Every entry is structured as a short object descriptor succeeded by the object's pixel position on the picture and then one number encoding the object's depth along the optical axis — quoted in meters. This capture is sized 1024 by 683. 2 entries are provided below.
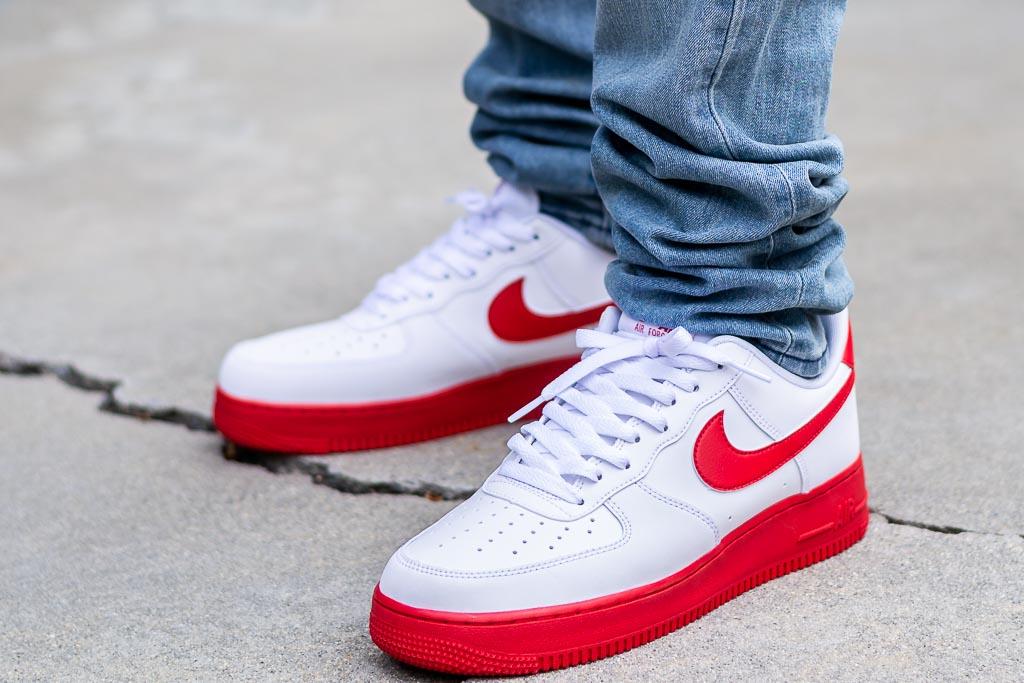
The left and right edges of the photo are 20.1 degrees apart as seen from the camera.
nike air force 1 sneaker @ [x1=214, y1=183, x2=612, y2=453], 1.65
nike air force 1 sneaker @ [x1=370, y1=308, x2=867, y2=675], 1.42
